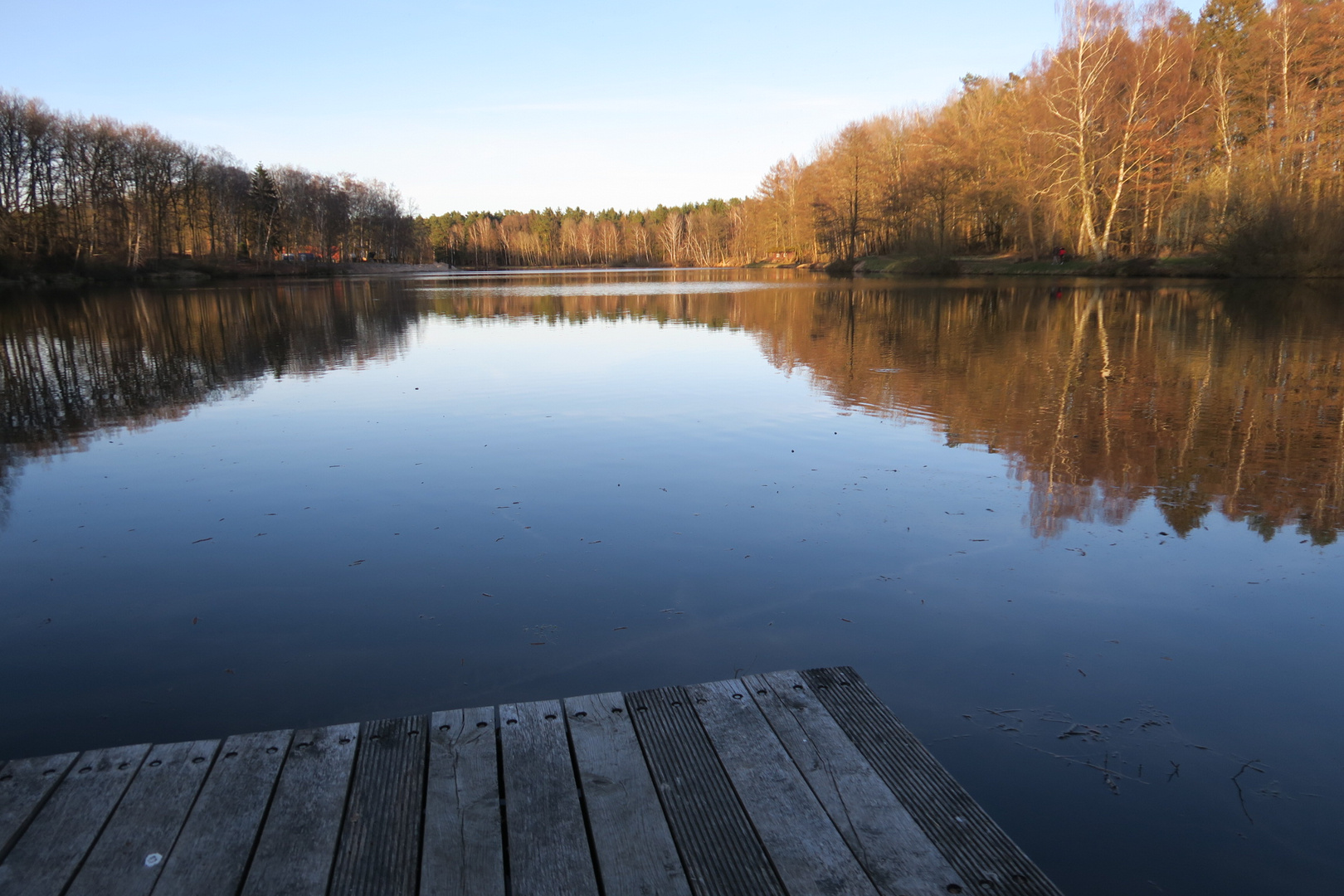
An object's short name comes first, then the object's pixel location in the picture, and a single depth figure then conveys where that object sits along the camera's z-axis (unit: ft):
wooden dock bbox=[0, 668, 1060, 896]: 7.09
